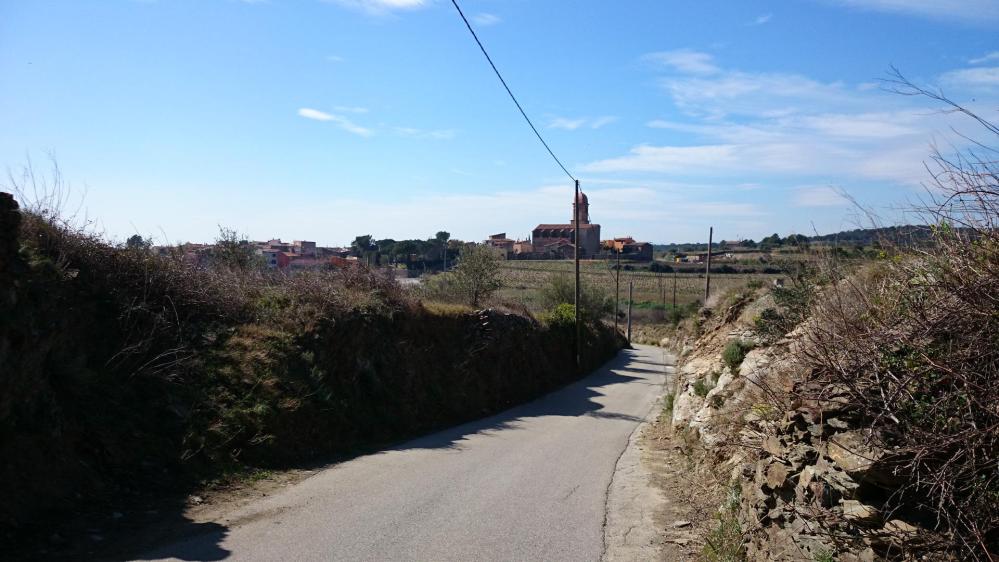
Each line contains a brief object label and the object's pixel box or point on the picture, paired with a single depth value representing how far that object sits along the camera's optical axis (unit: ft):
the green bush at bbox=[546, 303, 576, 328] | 108.17
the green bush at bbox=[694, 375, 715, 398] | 43.66
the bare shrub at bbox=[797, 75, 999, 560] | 15.28
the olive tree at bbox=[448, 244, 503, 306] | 105.29
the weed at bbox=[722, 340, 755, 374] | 38.75
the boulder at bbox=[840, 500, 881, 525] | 16.79
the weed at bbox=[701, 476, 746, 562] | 21.99
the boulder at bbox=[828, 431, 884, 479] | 17.22
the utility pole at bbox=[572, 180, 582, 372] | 95.86
